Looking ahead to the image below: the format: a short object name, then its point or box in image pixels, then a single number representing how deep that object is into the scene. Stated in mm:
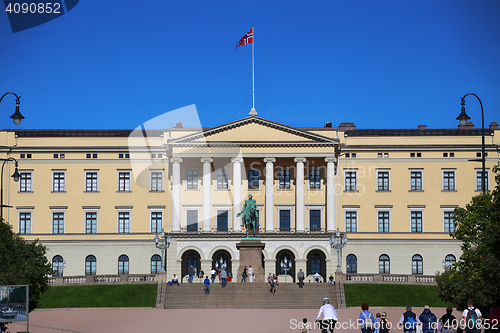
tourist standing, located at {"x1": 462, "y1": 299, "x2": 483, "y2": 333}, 24984
